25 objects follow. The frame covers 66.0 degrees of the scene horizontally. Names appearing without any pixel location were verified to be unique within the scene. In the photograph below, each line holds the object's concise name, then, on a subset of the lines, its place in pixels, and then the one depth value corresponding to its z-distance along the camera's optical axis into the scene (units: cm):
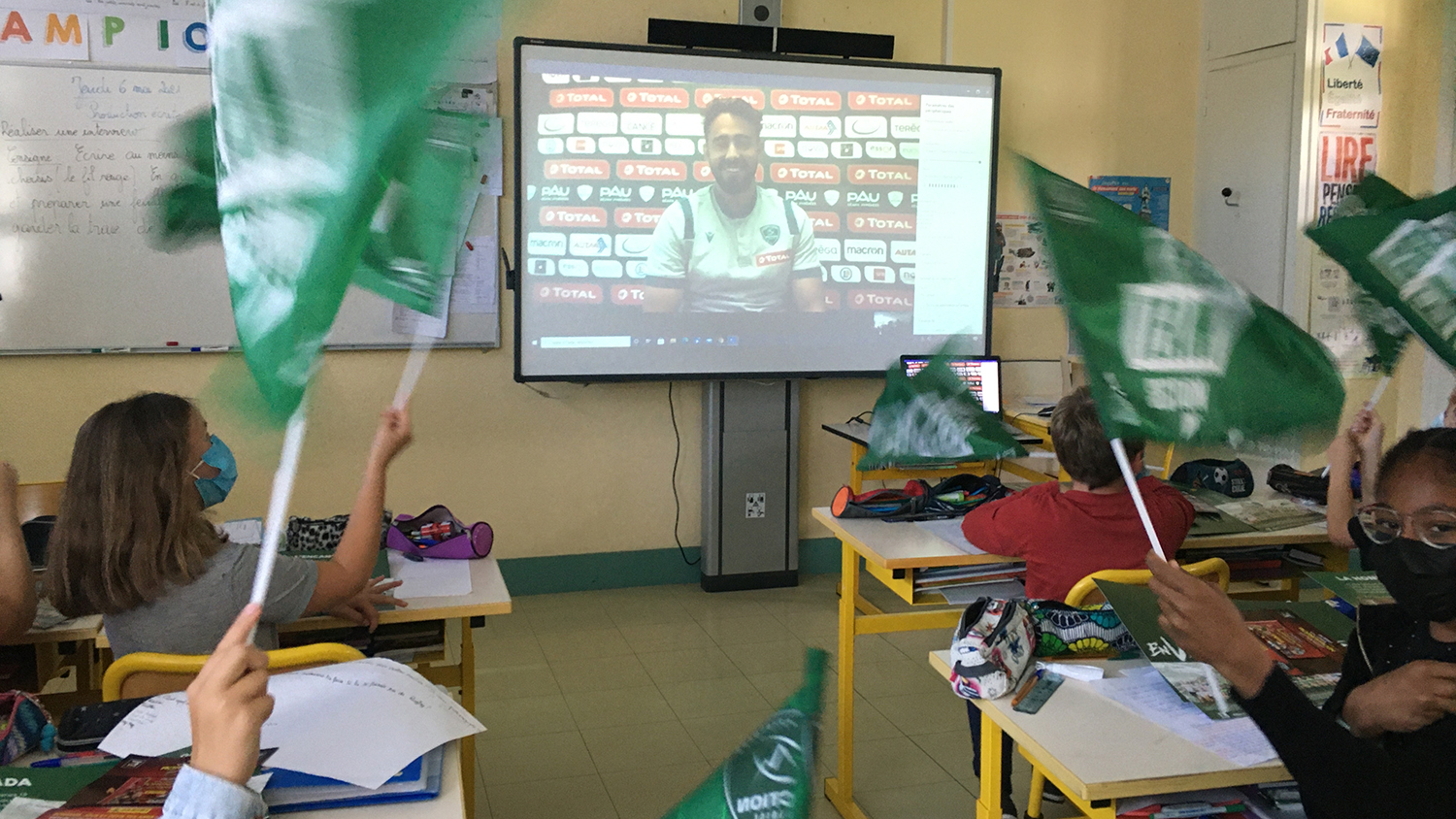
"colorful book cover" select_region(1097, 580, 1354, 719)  164
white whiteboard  385
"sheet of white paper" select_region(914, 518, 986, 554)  265
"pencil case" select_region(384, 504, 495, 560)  262
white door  488
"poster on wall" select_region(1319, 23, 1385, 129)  477
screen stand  472
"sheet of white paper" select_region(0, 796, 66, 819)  113
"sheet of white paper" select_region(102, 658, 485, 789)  126
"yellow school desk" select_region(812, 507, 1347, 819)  258
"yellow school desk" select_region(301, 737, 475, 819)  125
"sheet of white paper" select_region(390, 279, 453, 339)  430
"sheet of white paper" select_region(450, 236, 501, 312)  436
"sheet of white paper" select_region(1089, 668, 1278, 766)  150
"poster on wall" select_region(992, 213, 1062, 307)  506
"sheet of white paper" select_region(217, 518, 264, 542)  256
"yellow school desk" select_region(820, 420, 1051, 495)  448
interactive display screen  435
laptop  473
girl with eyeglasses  108
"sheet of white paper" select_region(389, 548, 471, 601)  235
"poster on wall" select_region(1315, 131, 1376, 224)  479
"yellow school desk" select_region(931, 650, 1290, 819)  143
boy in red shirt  234
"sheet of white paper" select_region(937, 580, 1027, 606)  269
